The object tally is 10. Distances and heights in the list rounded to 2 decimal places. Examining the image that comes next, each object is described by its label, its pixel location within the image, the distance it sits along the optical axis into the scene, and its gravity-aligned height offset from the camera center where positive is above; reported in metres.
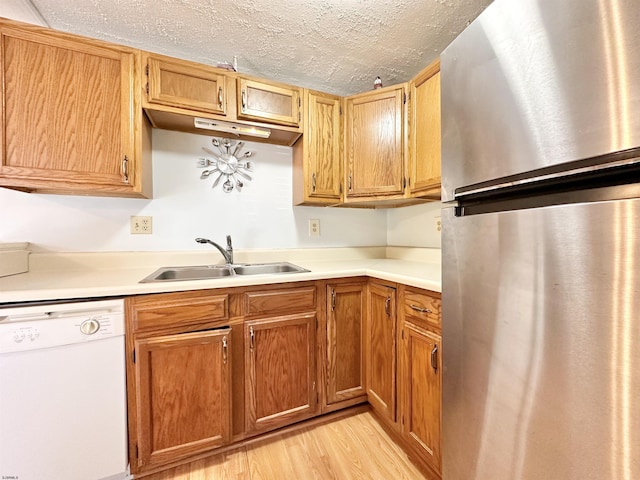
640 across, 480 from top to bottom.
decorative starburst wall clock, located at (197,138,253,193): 1.80 +0.50
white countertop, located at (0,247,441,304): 1.06 -0.19
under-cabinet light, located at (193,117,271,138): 1.51 +0.65
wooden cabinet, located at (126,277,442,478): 1.15 -0.62
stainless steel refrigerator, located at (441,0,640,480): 0.44 -0.01
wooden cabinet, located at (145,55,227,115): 1.38 +0.82
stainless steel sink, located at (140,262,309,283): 1.60 -0.21
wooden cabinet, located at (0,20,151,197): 1.18 +0.59
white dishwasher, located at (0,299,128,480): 0.97 -0.59
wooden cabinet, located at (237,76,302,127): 1.55 +0.82
